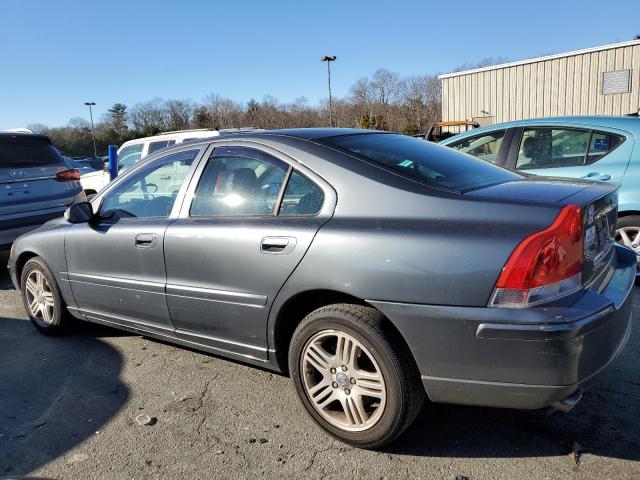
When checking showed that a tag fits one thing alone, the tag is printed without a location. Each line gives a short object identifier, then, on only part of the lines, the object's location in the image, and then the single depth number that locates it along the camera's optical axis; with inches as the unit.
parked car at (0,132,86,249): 255.1
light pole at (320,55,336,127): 1482.9
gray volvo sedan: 85.3
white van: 348.2
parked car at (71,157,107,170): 1246.1
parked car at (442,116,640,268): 191.0
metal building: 754.8
